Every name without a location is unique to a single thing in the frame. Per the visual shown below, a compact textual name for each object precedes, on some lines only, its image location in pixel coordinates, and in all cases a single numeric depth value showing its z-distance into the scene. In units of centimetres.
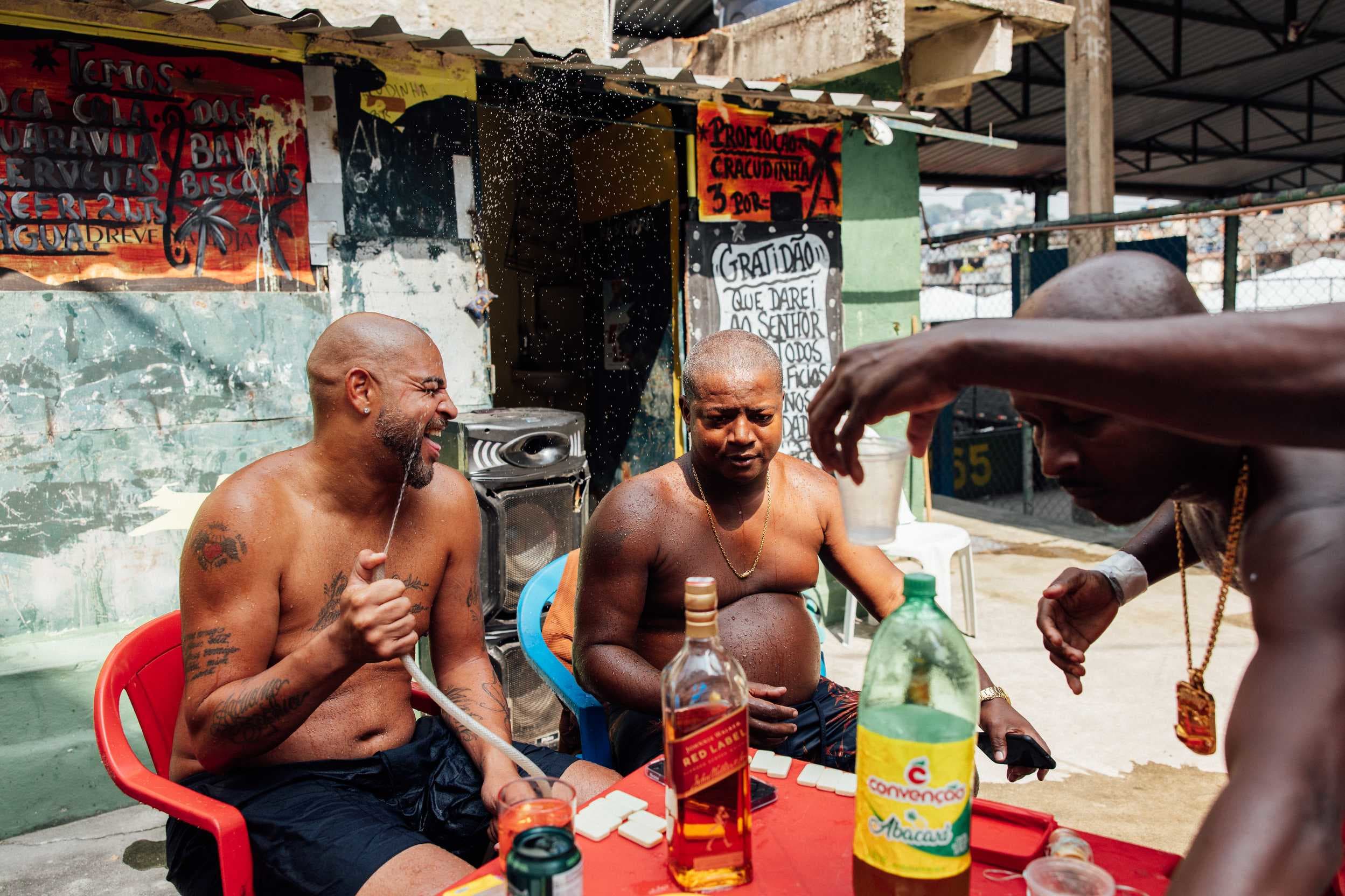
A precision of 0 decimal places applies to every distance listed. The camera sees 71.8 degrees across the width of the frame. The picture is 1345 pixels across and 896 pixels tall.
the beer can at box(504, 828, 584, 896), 119
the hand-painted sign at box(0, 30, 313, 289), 381
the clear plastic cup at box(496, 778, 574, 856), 150
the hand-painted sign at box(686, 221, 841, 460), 568
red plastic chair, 203
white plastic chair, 550
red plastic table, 154
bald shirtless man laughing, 205
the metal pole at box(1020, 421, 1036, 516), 855
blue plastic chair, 285
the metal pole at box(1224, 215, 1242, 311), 747
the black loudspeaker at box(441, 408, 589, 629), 430
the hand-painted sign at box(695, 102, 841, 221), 559
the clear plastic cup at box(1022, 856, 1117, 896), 142
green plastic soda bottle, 125
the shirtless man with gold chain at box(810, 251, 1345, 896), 99
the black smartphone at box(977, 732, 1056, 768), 198
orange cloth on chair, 312
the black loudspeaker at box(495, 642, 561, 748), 437
